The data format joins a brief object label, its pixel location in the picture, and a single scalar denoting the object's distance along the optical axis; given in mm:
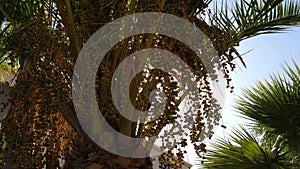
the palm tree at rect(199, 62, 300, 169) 4715
